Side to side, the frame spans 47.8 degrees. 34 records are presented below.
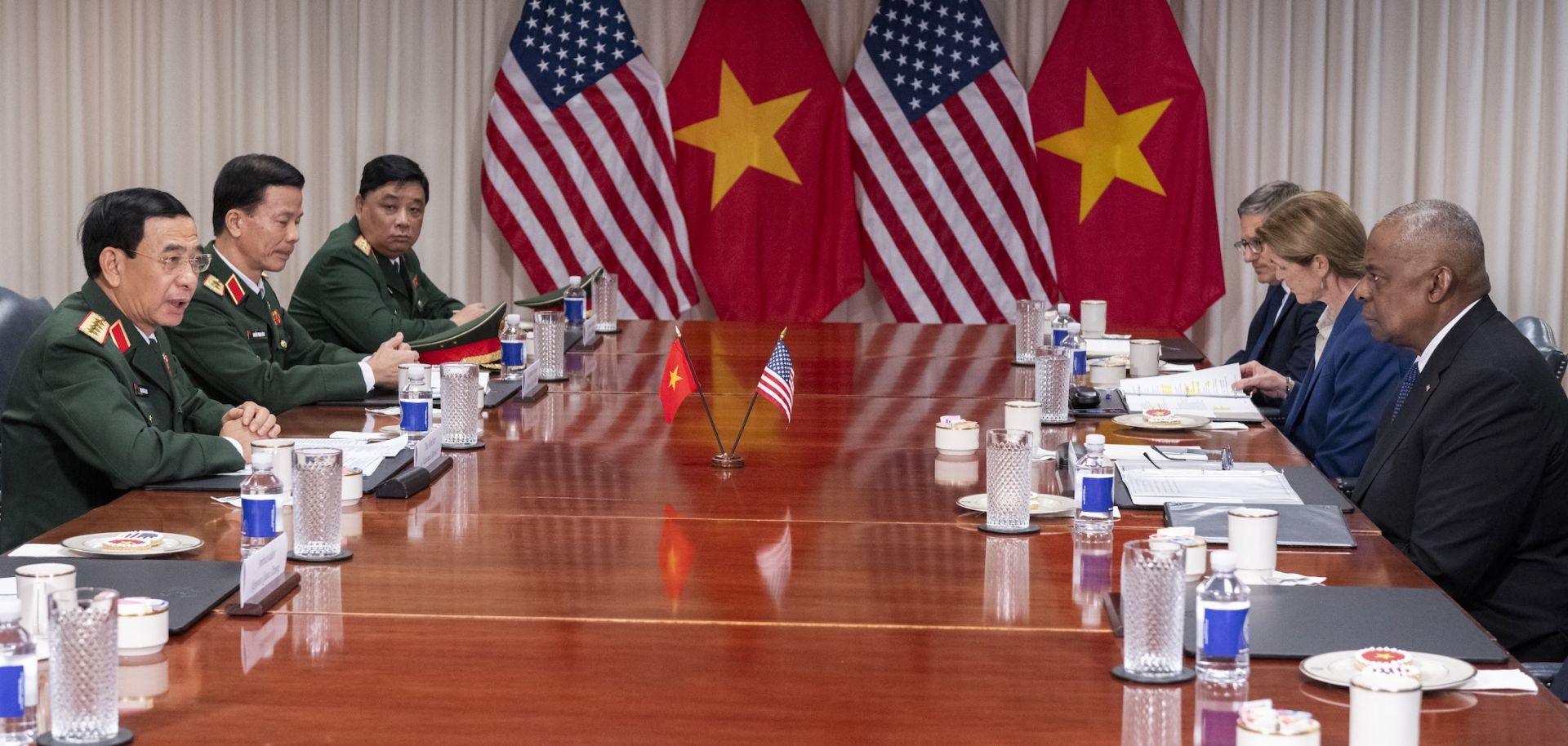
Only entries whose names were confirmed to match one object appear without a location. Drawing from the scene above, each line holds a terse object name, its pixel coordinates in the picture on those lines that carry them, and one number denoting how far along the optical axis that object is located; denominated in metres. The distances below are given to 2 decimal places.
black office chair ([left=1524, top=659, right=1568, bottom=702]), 2.45
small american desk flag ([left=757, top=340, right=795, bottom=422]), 3.54
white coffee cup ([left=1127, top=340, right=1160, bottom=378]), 5.07
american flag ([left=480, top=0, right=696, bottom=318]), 7.66
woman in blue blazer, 4.17
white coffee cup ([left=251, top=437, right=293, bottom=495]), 3.05
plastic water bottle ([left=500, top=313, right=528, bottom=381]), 4.68
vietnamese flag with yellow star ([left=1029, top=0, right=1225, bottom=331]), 7.56
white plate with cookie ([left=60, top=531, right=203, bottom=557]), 2.55
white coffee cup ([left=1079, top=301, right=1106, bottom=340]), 6.05
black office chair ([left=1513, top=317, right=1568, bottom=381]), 5.06
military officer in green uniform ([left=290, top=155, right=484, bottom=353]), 5.78
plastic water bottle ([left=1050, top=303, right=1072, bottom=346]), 5.64
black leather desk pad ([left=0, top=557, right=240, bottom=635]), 2.26
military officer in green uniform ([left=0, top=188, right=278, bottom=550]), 3.20
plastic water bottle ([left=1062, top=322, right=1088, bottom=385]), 5.01
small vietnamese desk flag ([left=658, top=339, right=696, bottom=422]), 3.60
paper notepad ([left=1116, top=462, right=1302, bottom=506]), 3.10
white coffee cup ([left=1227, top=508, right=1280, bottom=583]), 2.47
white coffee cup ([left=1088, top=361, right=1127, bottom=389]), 4.79
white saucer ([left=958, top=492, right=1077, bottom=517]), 2.94
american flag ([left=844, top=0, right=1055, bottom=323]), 7.60
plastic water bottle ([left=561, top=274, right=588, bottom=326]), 5.80
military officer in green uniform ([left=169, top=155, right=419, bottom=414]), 4.36
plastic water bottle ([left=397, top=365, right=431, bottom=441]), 3.57
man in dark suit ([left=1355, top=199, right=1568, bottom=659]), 2.93
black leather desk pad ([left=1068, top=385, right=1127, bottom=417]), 4.27
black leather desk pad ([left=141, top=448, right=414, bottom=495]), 3.14
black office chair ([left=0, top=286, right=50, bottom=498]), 4.28
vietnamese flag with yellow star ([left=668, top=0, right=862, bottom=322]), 7.71
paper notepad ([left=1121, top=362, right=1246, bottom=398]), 4.59
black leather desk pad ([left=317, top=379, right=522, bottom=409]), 4.31
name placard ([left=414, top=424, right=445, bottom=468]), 3.29
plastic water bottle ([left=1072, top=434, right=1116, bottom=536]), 2.78
